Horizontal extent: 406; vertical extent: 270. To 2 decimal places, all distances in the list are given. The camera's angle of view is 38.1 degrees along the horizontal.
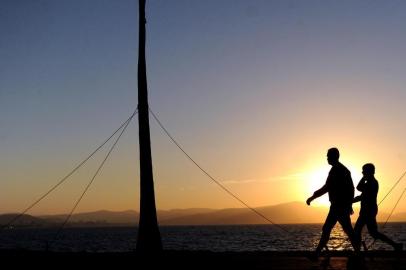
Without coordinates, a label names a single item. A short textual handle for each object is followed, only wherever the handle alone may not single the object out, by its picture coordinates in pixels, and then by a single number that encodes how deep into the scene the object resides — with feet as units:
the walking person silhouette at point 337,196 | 42.93
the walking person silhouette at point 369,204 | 47.29
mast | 52.66
